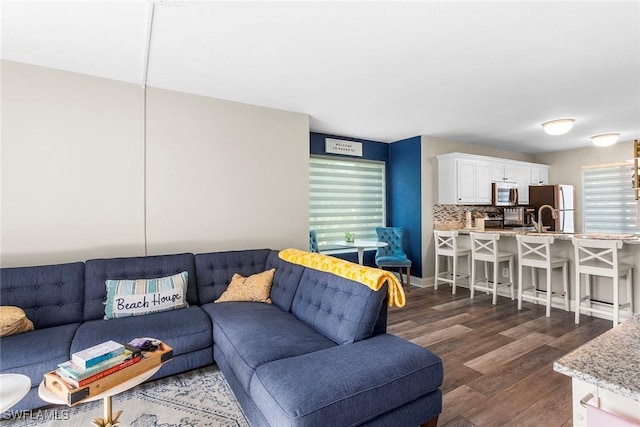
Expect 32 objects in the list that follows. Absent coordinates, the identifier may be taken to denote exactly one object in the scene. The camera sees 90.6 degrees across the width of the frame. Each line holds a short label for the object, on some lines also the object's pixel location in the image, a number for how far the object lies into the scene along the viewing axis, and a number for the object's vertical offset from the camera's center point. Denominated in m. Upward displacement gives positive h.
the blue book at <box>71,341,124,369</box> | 1.53 -0.70
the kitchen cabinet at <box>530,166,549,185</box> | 6.46 +0.76
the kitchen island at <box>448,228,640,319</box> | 3.47 -0.49
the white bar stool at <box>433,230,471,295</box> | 4.71 -0.61
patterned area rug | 1.92 -1.25
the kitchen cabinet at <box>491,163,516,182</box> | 5.75 +0.75
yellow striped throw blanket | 2.04 -0.42
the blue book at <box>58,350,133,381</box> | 1.48 -0.74
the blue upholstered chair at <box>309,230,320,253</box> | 4.61 -0.42
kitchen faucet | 4.50 -0.22
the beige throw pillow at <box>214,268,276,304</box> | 2.89 -0.69
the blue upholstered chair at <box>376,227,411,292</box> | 4.93 -0.60
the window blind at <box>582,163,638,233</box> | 5.76 +0.24
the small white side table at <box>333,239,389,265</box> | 4.50 -0.45
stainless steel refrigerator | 6.03 +0.19
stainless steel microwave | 5.72 +0.35
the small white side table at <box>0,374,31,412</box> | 1.40 -0.83
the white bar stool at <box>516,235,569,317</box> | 3.72 -0.60
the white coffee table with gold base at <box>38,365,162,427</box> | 1.46 -0.84
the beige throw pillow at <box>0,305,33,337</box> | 2.06 -0.70
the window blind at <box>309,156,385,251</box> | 5.08 +0.26
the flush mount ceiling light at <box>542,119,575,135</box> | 4.22 +1.16
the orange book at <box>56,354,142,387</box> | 1.46 -0.76
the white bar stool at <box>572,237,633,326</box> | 3.22 -0.61
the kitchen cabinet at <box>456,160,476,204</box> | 5.18 +0.52
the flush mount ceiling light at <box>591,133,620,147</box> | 4.94 +1.15
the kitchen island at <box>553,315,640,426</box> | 0.68 -0.37
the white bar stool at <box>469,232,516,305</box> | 4.24 -0.60
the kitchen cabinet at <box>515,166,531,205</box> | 6.15 +0.60
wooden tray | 1.42 -0.80
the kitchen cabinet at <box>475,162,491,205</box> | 5.48 +0.52
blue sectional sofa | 1.51 -0.79
